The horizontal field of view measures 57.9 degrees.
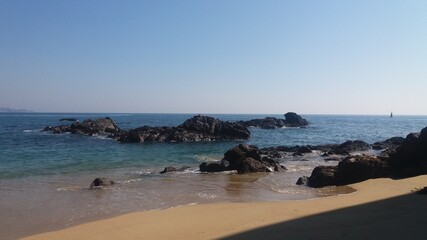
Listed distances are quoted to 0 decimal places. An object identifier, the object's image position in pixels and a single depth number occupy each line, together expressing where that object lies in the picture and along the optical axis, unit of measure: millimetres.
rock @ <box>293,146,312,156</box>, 37438
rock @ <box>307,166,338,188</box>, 18078
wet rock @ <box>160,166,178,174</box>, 24275
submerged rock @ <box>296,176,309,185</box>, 18981
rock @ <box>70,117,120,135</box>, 64250
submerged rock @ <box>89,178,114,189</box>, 18328
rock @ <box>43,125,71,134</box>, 66400
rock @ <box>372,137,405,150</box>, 43750
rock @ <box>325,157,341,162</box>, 32344
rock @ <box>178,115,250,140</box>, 58750
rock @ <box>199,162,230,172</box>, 24688
